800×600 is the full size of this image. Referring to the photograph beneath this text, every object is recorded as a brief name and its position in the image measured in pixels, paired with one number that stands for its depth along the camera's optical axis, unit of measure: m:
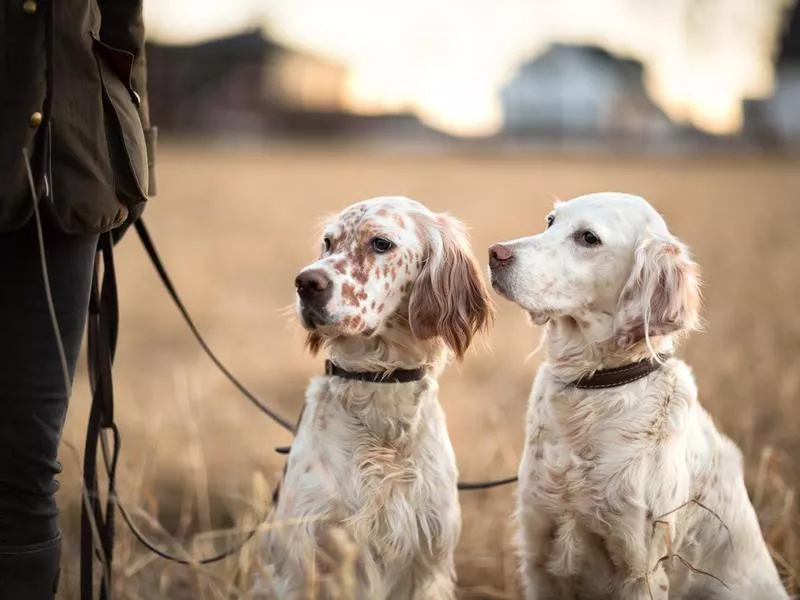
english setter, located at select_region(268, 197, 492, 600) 2.52
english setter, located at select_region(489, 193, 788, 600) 2.48
